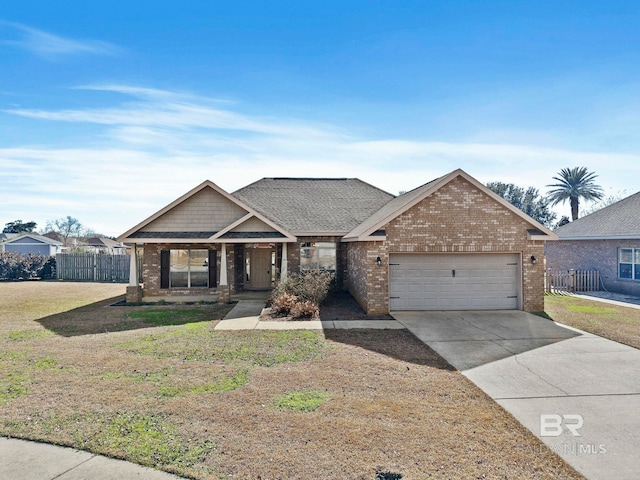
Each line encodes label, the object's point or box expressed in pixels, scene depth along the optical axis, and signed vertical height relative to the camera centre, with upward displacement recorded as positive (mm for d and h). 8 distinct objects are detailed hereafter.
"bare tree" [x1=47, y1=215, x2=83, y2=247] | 90562 +4860
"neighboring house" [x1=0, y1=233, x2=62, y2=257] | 37094 +92
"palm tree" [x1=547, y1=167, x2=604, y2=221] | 41094 +6090
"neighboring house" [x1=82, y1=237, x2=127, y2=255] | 51447 +8
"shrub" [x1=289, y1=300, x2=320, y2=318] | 11916 -2204
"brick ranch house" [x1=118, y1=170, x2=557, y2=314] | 12414 -65
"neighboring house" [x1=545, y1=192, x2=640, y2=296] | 17156 -265
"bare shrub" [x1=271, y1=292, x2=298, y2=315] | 12305 -2067
